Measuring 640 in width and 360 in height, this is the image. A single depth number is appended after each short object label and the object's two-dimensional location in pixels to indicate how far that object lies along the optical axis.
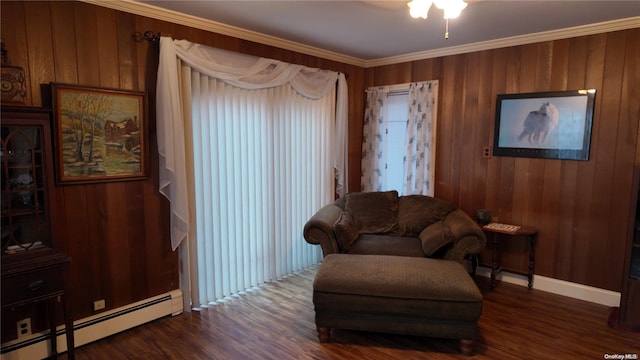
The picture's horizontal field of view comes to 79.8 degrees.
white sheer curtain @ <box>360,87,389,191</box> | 4.63
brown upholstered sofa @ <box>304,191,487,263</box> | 3.23
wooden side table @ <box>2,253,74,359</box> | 2.06
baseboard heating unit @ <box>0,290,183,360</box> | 2.42
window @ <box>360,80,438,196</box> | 4.26
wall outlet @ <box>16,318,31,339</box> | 2.41
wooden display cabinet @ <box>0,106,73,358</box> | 2.10
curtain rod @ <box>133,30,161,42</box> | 2.79
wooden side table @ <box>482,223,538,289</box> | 3.58
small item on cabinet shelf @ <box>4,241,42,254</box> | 2.17
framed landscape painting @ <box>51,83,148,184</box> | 2.48
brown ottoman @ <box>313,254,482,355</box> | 2.52
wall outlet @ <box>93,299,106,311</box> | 2.73
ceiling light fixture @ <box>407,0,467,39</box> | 2.22
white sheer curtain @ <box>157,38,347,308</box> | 2.97
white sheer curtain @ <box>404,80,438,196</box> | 4.23
